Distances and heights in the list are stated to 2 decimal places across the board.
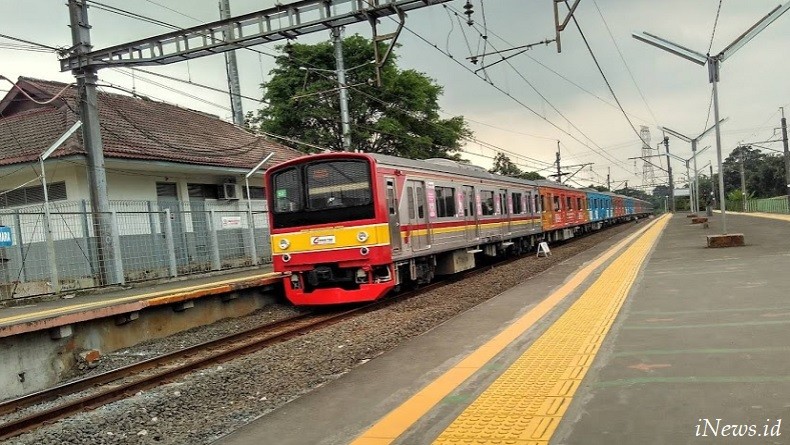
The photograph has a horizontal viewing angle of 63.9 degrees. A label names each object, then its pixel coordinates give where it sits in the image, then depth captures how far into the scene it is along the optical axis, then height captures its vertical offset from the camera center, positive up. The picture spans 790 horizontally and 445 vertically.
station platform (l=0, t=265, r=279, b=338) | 8.48 -1.17
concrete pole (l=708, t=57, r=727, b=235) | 16.50 +2.17
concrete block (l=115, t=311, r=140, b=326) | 9.79 -1.29
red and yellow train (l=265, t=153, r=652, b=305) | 11.31 -0.23
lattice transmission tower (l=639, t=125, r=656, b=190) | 89.28 +1.36
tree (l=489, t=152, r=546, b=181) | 67.00 +3.51
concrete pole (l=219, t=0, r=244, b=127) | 29.89 +7.55
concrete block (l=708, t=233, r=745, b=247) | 16.03 -1.62
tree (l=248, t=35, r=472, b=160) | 31.42 +5.52
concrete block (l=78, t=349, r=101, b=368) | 8.98 -1.72
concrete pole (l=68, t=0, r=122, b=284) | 14.08 +1.68
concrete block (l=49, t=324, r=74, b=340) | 8.62 -1.25
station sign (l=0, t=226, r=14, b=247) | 12.23 +0.17
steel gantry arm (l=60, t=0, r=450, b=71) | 12.70 +3.98
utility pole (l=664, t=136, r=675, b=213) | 59.78 -0.36
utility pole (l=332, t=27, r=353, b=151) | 20.77 +3.89
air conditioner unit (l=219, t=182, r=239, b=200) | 21.67 +1.15
